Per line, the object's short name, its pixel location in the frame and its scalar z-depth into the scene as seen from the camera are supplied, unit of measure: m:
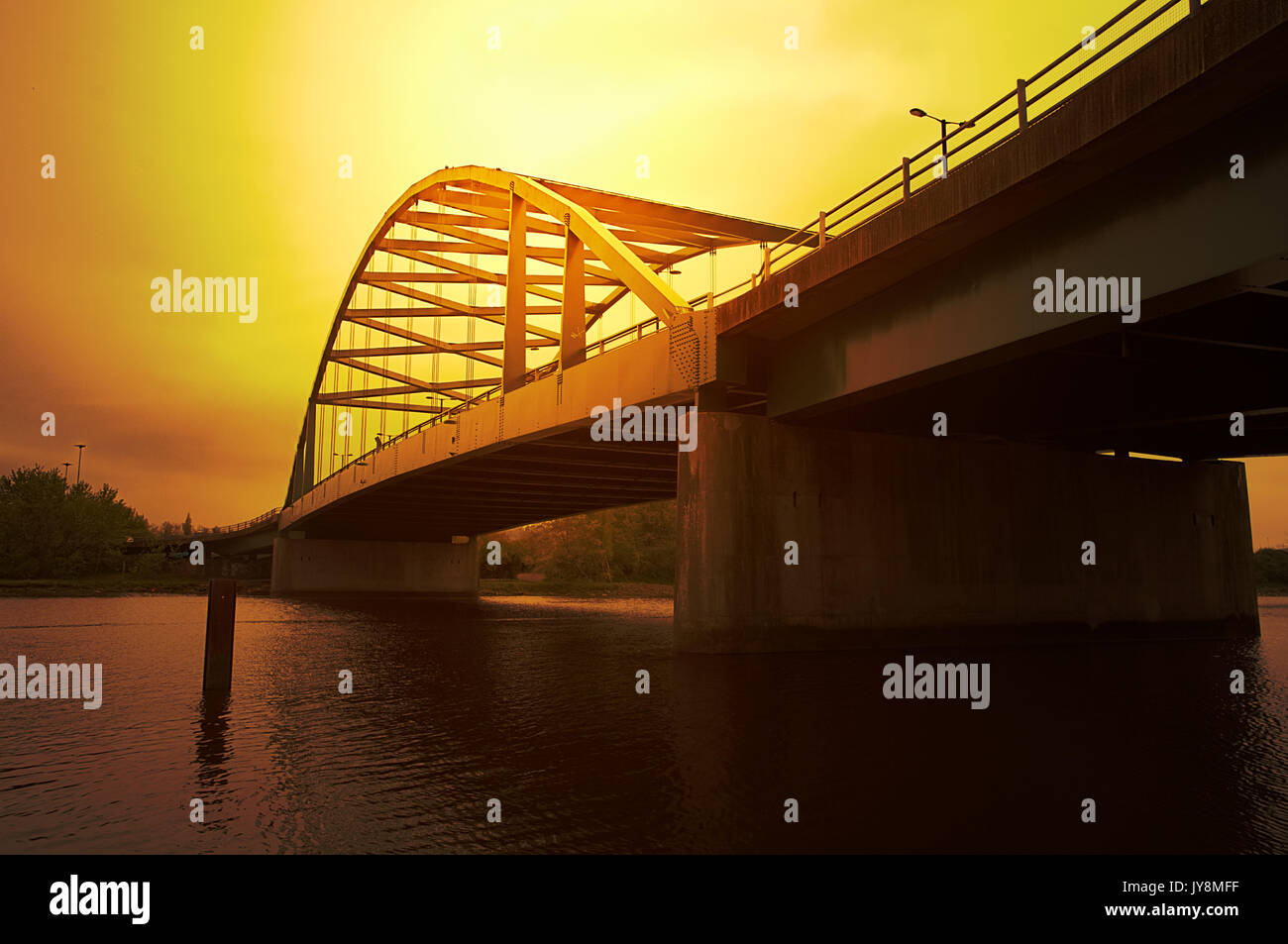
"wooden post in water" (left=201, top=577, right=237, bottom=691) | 14.23
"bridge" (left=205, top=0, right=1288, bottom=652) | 11.20
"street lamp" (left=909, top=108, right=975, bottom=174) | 14.88
